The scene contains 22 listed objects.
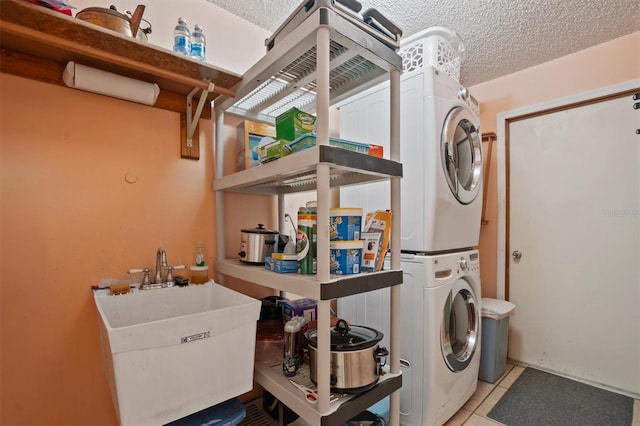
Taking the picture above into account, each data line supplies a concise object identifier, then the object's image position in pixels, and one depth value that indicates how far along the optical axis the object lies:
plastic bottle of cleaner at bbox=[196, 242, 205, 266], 1.52
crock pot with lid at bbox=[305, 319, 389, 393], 1.08
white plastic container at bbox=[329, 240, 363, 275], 1.11
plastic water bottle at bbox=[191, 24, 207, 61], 1.34
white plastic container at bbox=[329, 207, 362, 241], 1.13
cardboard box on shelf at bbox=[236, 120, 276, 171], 1.54
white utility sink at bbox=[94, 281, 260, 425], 0.85
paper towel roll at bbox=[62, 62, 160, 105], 1.16
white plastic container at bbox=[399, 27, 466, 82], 1.65
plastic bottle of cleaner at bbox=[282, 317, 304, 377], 1.21
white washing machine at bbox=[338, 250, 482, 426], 1.49
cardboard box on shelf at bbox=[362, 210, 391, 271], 1.22
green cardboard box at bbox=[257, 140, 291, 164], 1.15
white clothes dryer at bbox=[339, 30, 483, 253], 1.55
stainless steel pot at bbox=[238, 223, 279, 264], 1.43
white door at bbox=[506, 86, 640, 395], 2.04
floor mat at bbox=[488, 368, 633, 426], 1.71
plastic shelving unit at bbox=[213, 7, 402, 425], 0.97
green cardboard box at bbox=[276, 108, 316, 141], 1.17
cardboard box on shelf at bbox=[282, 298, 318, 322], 1.45
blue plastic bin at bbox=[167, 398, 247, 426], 1.08
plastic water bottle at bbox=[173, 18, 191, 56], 1.31
